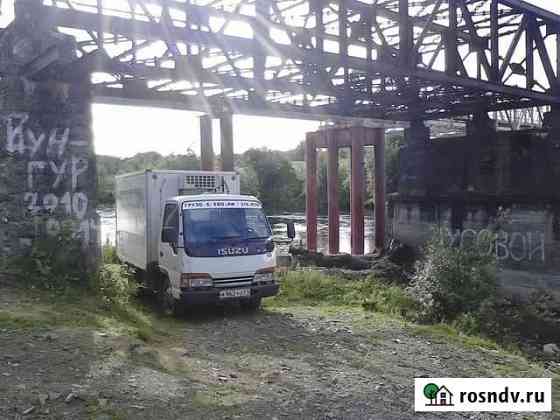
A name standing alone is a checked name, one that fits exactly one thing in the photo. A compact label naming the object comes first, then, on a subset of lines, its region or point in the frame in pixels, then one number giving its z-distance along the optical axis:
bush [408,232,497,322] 11.50
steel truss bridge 11.72
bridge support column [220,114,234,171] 18.28
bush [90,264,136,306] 9.64
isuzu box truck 9.17
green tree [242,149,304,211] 71.06
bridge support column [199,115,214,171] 18.55
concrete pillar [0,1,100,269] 10.42
